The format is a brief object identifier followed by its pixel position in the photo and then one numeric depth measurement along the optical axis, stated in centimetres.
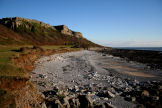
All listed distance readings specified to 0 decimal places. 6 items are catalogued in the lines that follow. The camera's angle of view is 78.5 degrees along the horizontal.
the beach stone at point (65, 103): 624
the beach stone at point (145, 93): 777
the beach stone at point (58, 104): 605
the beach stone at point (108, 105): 625
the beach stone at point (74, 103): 638
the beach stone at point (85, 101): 639
